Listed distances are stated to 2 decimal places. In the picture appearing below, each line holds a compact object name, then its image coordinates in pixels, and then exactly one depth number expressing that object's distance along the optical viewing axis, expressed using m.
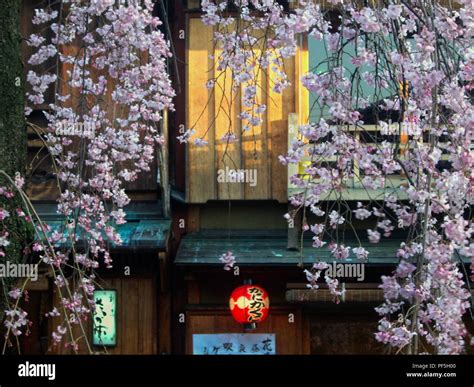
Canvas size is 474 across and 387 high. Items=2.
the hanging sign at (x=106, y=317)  8.21
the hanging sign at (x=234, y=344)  8.29
